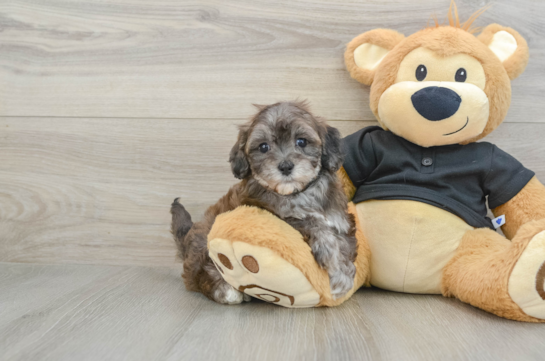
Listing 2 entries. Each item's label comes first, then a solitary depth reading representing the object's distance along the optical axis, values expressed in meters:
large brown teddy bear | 0.55
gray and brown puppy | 0.54
